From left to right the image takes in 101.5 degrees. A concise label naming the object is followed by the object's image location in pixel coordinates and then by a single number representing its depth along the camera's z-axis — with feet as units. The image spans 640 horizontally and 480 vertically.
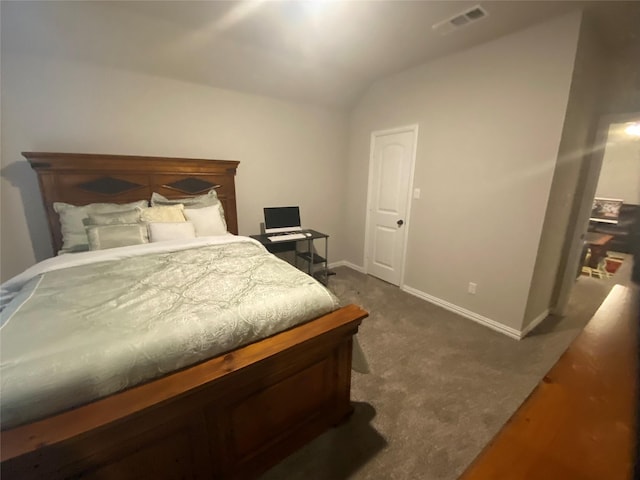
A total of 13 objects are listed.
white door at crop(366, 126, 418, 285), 10.25
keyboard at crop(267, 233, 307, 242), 10.02
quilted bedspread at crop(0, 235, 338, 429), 2.83
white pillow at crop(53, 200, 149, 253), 6.90
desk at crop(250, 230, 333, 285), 10.36
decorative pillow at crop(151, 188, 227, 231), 8.32
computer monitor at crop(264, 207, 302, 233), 10.79
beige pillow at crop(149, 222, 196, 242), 7.26
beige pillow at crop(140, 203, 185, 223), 7.52
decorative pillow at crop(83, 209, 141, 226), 6.95
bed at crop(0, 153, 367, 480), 2.62
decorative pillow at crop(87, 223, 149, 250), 6.59
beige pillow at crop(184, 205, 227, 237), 8.18
